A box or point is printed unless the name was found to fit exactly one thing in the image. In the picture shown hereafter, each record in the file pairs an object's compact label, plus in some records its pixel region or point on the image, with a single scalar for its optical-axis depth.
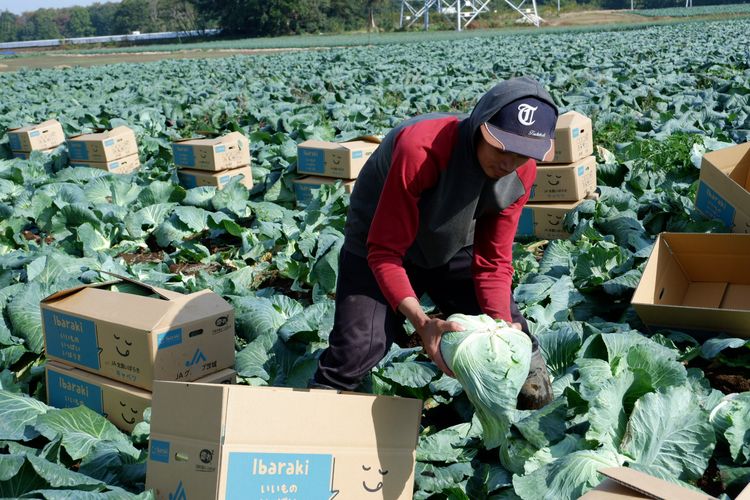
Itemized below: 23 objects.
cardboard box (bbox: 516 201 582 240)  5.89
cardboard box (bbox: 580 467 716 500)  1.92
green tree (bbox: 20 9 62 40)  128.62
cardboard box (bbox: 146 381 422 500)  2.33
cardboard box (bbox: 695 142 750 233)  4.59
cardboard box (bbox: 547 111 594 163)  5.85
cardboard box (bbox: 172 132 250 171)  7.75
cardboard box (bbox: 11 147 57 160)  9.93
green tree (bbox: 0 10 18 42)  127.88
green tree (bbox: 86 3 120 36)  125.83
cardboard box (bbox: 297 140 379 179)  6.77
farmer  2.57
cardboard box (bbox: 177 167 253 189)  7.78
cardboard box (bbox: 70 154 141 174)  8.80
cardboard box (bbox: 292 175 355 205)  7.16
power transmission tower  62.59
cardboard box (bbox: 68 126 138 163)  8.73
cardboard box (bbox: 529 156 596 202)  5.86
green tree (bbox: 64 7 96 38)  130.00
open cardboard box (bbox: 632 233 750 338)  3.97
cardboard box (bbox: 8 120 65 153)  9.99
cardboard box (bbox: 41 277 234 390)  3.22
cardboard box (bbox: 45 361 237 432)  3.31
